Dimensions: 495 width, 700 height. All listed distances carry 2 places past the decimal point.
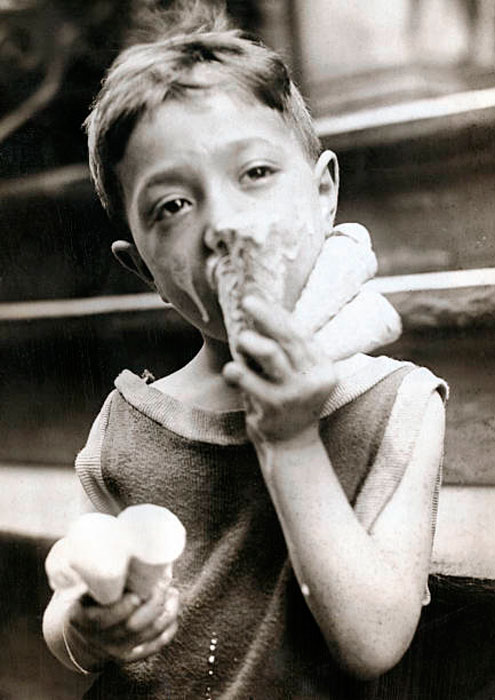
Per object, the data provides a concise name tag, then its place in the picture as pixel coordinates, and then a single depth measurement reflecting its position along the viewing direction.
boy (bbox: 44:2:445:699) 0.49
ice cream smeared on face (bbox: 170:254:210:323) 0.54
